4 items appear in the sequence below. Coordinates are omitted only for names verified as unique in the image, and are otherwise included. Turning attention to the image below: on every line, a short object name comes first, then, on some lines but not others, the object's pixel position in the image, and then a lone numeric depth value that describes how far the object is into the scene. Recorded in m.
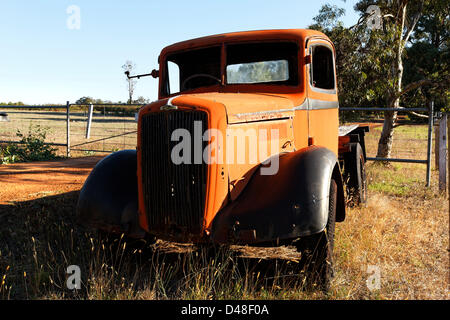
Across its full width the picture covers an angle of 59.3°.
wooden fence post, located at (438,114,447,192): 7.55
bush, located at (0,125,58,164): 10.66
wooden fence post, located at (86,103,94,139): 15.48
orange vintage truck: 3.08
